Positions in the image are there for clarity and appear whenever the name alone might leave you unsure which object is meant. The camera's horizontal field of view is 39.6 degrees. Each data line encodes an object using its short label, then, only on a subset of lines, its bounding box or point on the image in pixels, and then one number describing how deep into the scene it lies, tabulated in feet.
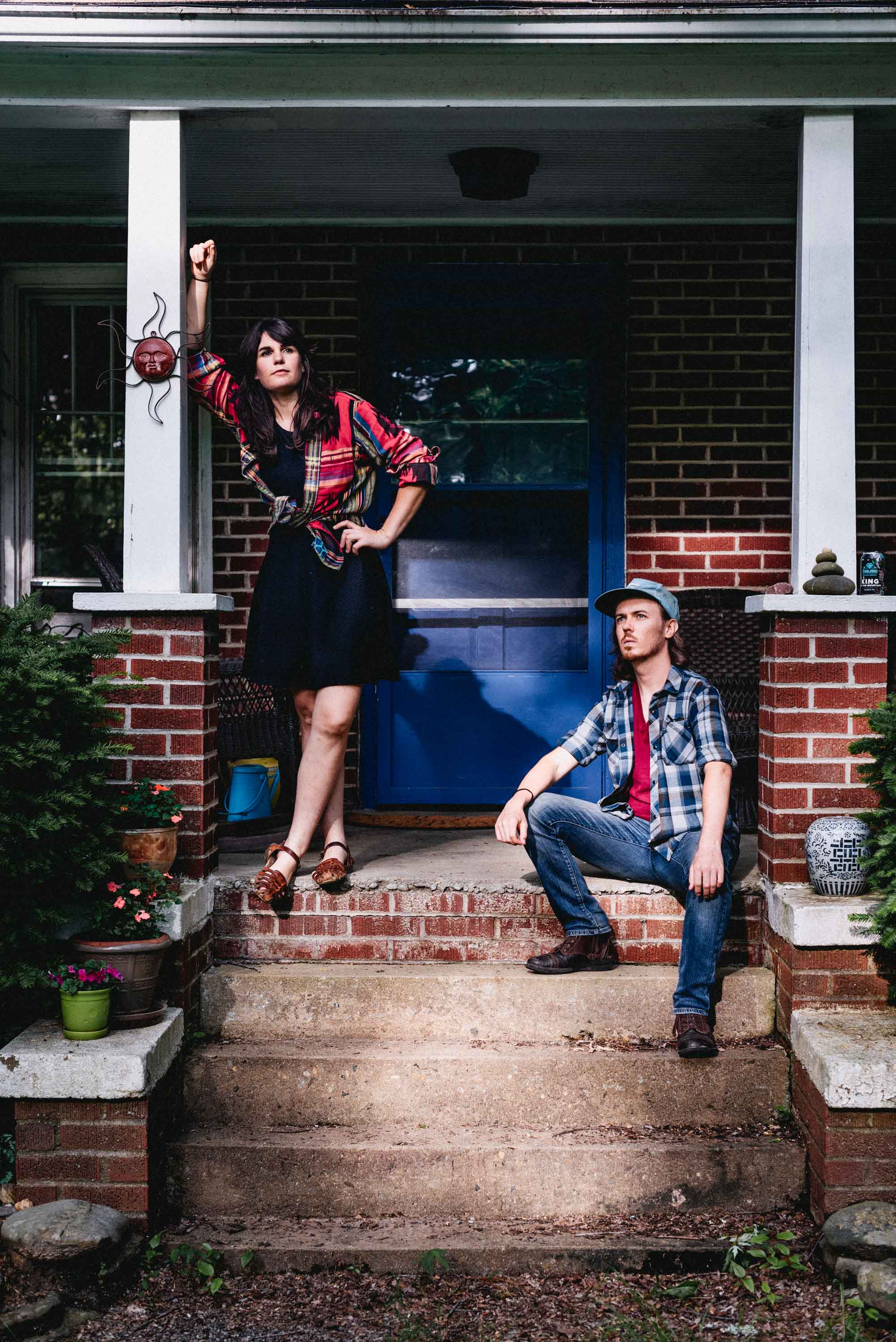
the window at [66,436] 18.53
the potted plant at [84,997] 11.16
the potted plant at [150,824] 12.05
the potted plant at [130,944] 11.36
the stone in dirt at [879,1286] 9.55
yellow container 16.33
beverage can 13.07
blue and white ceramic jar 12.00
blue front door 18.30
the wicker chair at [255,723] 16.58
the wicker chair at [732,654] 16.72
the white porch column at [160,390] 12.86
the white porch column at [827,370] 12.86
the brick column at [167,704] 12.67
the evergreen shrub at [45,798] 11.10
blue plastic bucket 15.94
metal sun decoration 12.78
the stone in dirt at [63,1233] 10.03
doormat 17.49
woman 13.28
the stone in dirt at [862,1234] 10.11
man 12.10
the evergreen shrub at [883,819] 11.65
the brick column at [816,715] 12.62
